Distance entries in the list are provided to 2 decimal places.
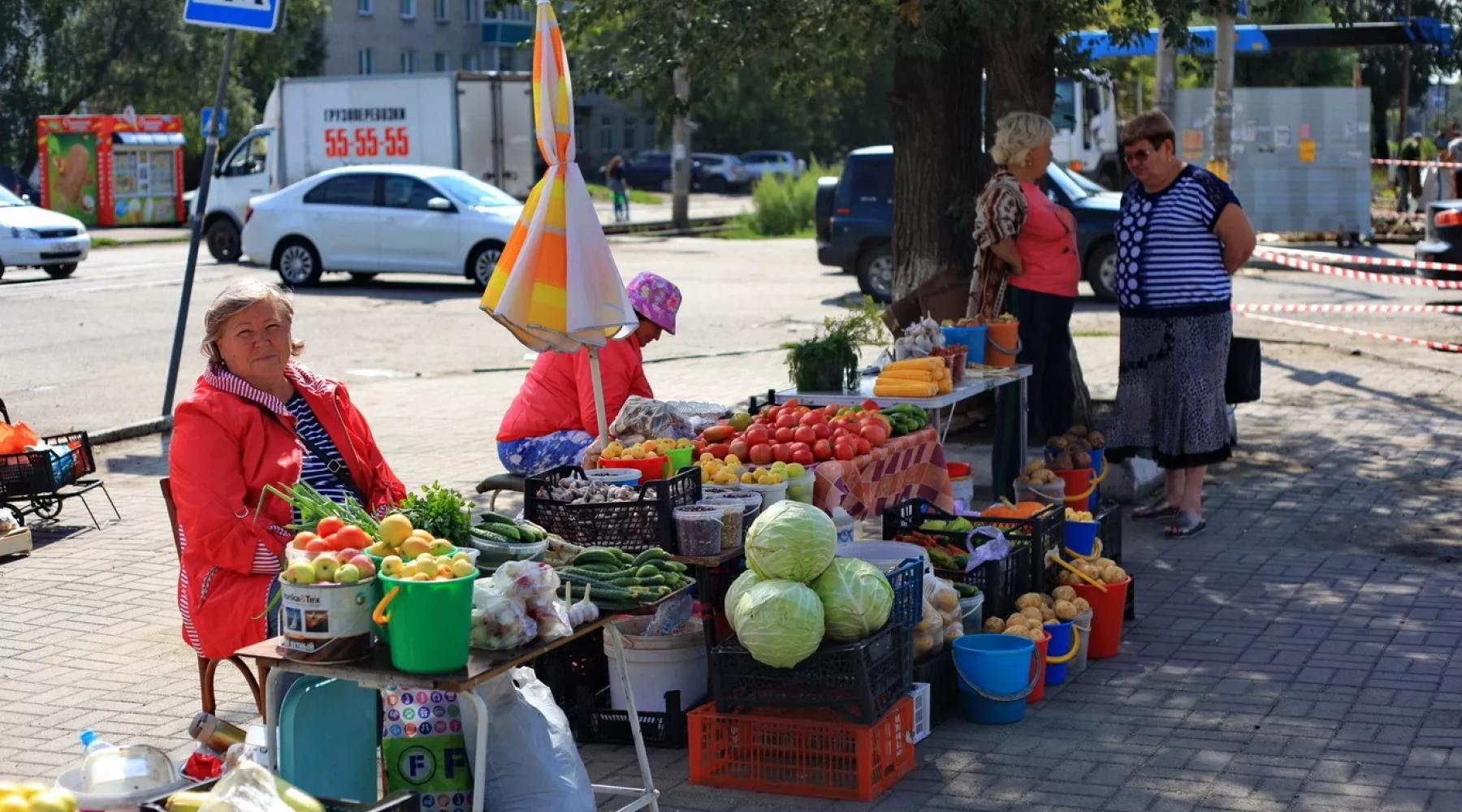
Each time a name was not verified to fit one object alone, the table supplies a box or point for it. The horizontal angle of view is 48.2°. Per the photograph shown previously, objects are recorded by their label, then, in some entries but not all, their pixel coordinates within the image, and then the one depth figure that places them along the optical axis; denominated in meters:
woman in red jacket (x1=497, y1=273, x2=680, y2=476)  6.99
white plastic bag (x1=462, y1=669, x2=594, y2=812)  4.35
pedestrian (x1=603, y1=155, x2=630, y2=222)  38.16
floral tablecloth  6.35
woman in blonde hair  8.41
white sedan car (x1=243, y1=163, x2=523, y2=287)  20.98
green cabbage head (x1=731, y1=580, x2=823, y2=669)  4.83
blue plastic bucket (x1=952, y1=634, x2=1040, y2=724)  5.48
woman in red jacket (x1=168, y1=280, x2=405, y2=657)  4.73
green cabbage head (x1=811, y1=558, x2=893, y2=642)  4.92
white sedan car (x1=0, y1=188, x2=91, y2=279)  23.20
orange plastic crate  4.89
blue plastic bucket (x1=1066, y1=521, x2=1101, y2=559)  6.79
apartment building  64.31
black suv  18.84
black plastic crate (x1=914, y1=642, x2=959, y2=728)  5.50
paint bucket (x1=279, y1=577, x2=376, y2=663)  3.81
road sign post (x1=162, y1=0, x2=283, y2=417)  10.05
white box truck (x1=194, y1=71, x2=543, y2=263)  29.03
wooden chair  4.84
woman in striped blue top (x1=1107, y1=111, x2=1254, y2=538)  7.77
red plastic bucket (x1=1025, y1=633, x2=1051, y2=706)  5.70
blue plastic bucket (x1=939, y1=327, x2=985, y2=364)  8.09
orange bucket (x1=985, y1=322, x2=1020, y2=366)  8.20
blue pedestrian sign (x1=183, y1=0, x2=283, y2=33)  10.02
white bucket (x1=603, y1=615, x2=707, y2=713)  5.43
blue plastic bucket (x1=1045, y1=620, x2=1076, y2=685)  5.93
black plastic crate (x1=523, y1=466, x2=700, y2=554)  5.30
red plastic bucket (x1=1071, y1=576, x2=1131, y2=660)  6.29
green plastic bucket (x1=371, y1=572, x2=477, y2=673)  3.76
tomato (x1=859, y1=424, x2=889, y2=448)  6.65
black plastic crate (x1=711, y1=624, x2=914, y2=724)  4.88
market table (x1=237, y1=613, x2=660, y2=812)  3.80
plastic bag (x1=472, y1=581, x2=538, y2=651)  3.96
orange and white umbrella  6.02
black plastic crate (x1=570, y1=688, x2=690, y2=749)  5.40
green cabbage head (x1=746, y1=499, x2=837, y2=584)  4.94
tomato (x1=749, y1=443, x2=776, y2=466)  6.29
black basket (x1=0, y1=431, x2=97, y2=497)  8.30
